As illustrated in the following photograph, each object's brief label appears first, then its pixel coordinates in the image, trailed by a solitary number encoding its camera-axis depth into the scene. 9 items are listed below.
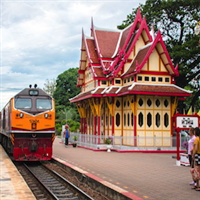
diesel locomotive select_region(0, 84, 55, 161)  13.80
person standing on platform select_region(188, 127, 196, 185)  9.18
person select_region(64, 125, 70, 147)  23.24
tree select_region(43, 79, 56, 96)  66.00
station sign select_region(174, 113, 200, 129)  12.80
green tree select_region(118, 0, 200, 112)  27.28
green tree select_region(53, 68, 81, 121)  54.39
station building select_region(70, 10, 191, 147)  19.62
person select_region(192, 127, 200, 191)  8.03
